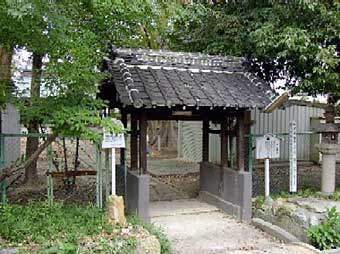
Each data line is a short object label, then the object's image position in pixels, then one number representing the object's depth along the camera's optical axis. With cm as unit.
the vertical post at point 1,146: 649
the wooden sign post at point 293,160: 833
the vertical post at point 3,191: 646
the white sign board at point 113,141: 650
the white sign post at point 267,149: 811
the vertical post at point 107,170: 731
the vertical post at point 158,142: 2263
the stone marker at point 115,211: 608
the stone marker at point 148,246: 553
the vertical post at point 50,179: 672
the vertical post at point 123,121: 865
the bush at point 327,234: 643
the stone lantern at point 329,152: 841
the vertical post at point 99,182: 700
